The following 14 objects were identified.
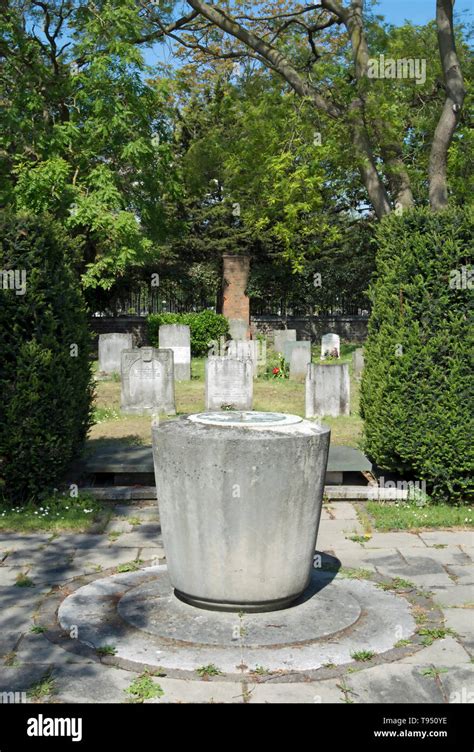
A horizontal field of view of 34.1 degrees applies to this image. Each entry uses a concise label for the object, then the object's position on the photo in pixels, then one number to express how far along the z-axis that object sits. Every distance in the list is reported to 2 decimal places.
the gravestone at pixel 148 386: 14.98
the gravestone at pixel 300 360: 20.33
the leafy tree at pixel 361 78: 14.73
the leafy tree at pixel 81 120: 23.94
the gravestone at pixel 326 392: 14.92
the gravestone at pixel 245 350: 20.96
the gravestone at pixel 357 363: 19.66
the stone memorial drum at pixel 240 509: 4.81
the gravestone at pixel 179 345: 20.31
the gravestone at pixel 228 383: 15.00
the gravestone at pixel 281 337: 24.09
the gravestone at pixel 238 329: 27.45
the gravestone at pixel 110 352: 20.41
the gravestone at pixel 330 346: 24.66
